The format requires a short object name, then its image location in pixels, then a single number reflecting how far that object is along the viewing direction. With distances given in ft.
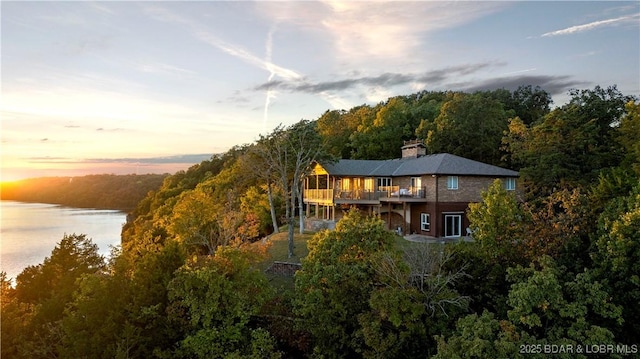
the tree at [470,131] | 127.13
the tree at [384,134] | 153.69
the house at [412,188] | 89.40
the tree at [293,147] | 98.36
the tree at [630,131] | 76.64
